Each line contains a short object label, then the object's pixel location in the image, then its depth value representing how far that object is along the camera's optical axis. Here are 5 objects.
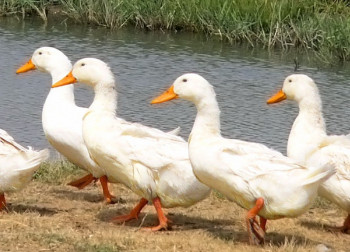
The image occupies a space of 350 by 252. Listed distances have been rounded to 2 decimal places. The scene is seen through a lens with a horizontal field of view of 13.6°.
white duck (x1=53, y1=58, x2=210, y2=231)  12.35
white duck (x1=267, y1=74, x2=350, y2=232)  12.73
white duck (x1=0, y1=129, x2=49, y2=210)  12.54
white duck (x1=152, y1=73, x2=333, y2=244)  11.28
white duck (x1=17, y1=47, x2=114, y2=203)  14.19
